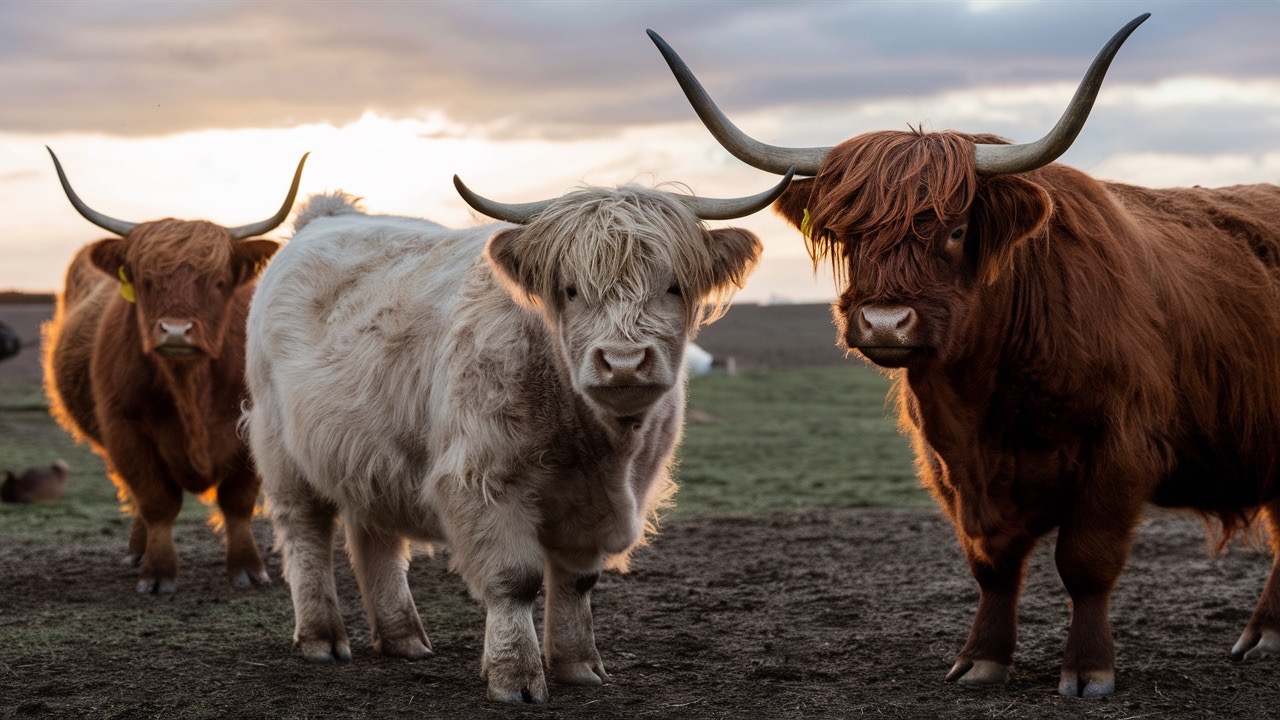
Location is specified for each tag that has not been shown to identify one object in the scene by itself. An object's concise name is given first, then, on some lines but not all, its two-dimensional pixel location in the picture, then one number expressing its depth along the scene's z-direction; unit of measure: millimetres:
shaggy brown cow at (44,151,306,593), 5660
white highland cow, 3355
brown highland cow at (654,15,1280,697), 3246
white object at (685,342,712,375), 23547
